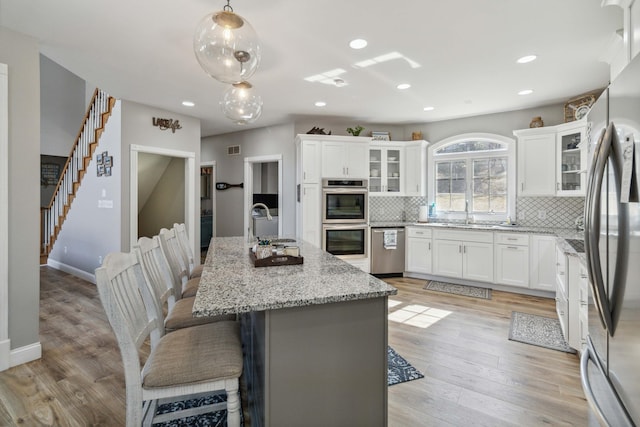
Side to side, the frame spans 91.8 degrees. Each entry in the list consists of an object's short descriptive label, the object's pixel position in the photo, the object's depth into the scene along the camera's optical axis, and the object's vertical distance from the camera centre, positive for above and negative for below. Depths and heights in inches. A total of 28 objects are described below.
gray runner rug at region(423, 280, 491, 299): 170.7 -44.5
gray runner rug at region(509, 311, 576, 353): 111.5 -46.6
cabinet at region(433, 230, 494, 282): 178.4 -25.0
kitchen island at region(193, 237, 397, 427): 50.4 -23.1
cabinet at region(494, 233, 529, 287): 167.3 -25.3
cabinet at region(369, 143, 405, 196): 215.3 +30.2
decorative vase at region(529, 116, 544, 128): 175.0 +51.3
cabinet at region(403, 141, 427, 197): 213.2 +30.2
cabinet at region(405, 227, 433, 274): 197.2 -24.5
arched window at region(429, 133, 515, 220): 195.5 +24.2
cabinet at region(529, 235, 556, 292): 159.7 -26.2
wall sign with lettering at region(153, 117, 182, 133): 186.2 +54.1
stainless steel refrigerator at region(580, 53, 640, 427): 34.4 -5.5
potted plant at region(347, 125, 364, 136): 203.8 +54.1
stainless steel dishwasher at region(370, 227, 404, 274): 203.0 -25.0
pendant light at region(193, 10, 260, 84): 63.0 +35.3
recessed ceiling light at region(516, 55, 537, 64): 118.2 +59.8
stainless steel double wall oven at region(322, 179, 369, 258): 194.5 -3.2
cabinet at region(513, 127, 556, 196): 168.9 +28.8
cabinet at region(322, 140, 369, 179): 196.7 +34.1
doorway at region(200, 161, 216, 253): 270.5 +7.0
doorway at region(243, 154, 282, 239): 236.7 +22.7
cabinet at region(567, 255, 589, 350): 96.0 -28.7
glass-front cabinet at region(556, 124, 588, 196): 157.1 +26.6
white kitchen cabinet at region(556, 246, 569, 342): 106.3 -29.3
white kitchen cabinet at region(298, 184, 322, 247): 193.2 -0.7
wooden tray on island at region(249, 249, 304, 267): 75.4 -12.2
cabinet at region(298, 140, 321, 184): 193.5 +32.0
